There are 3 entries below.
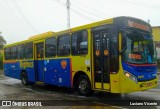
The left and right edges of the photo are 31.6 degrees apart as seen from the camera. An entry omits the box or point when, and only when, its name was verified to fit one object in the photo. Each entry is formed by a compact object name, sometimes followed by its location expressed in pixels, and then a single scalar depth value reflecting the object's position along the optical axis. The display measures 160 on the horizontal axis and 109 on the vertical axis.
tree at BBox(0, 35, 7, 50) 70.88
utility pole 28.29
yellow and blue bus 10.16
